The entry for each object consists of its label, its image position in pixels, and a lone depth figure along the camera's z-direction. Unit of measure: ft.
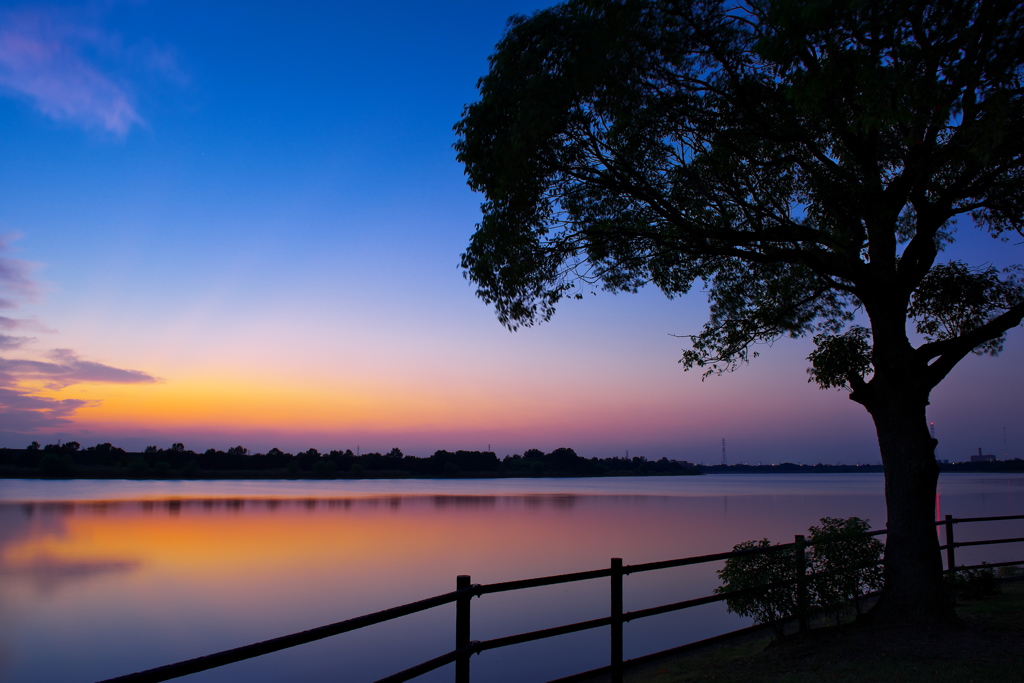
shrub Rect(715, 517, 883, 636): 25.20
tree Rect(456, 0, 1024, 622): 22.77
